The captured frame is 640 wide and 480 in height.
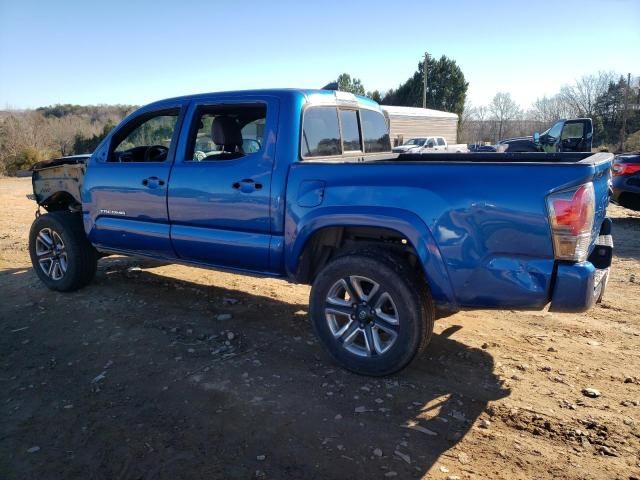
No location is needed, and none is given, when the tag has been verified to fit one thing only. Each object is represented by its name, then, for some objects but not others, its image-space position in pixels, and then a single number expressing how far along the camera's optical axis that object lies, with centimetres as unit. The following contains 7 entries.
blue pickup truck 280
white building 3400
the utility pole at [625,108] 3255
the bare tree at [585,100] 4462
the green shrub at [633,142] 2979
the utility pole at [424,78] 4492
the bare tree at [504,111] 5662
